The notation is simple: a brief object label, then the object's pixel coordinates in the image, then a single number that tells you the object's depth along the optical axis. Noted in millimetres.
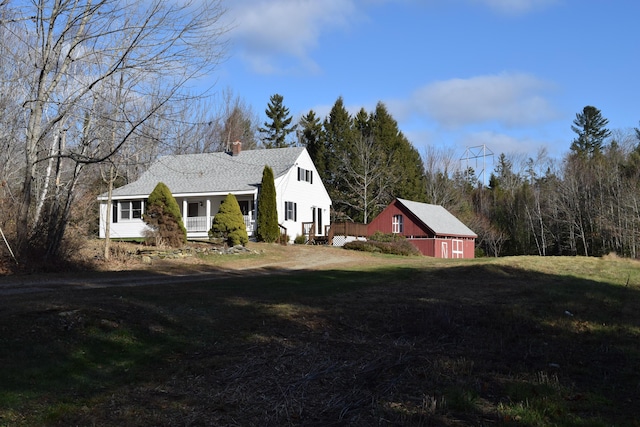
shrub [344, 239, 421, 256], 29844
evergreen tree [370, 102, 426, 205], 51250
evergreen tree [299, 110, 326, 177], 53344
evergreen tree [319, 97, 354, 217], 50969
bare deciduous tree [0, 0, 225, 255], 13805
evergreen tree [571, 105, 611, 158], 75062
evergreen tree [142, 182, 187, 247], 22906
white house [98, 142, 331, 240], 33812
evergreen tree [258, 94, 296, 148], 64438
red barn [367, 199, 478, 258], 39281
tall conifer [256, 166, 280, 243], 30359
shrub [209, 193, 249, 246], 25328
